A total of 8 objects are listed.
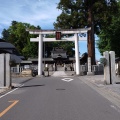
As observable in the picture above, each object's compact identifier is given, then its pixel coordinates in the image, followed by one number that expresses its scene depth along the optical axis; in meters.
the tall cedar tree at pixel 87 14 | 22.39
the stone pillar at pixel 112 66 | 10.93
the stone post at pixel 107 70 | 10.87
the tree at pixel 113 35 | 25.58
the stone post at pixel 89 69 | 19.25
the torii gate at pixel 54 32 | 19.27
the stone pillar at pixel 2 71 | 10.81
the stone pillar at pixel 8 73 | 10.67
